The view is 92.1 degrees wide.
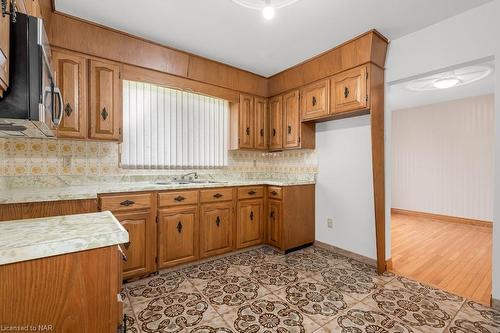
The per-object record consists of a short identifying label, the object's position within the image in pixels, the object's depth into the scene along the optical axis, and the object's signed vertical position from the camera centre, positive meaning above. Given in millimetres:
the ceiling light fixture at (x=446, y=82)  3428 +1227
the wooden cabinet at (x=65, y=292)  693 -388
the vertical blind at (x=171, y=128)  2830 +504
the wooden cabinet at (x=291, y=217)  3107 -670
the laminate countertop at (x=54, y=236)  688 -226
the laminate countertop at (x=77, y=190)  1788 -209
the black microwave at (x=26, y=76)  891 +347
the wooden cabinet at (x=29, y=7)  1074 +864
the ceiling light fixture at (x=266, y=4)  1923 +1322
